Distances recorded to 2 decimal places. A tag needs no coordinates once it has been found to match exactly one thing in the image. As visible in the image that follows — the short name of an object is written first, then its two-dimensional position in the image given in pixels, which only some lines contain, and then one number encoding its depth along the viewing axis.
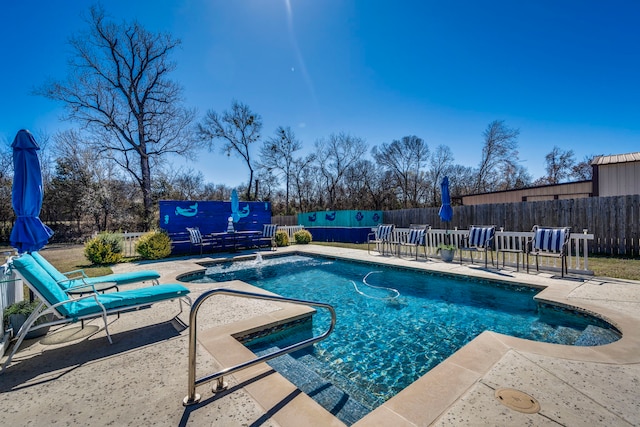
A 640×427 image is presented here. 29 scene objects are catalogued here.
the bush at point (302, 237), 13.20
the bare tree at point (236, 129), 22.83
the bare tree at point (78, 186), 17.27
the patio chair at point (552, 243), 5.57
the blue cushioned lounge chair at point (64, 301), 2.58
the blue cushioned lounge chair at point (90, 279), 3.44
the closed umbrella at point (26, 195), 3.48
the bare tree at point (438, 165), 26.52
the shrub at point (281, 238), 12.34
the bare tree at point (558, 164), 22.77
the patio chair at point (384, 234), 9.24
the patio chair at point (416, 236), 8.46
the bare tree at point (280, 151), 26.00
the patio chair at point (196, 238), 10.02
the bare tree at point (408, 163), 26.61
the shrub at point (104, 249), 7.87
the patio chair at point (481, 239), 6.92
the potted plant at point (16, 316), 3.03
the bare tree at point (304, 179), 27.86
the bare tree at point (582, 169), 21.41
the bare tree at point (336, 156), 27.67
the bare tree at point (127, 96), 15.26
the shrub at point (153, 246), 8.98
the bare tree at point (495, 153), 23.52
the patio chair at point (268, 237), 12.00
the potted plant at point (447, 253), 7.72
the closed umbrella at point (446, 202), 9.04
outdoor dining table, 10.89
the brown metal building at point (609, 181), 10.09
